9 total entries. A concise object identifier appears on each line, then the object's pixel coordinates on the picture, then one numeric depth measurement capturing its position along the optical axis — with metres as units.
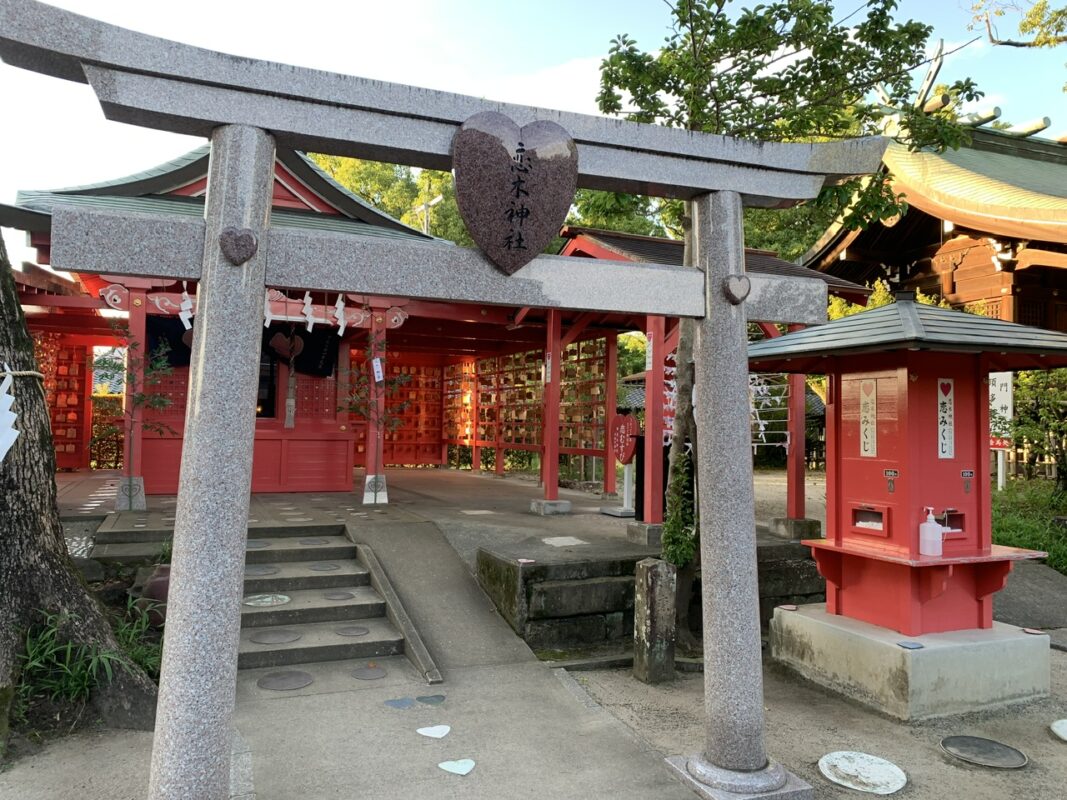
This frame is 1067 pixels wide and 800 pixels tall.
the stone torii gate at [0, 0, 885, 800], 3.16
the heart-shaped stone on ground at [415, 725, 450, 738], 4.63
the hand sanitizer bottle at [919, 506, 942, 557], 5.53
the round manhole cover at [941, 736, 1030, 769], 4.60
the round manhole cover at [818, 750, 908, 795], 4.23
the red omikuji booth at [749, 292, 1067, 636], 5.55
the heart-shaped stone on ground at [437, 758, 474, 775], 4.14
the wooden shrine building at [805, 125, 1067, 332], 9.38
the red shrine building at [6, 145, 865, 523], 9.66
